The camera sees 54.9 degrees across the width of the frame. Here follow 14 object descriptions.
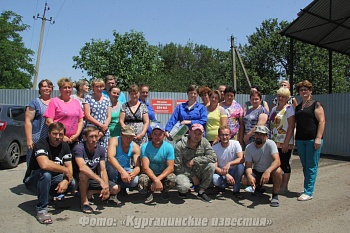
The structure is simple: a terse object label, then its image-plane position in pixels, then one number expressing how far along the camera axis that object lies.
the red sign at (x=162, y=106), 13.48
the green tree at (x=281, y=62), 28.95
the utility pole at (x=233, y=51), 21.88
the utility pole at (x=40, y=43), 23.67
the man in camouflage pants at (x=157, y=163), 5.17
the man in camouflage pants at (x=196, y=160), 5.42
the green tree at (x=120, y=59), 23.03
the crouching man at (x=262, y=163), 5.23
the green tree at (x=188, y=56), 50.58
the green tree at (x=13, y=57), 19.52
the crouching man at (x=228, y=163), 5.57
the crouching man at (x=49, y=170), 4.46
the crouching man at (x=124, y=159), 5.10
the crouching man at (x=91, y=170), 4.76
